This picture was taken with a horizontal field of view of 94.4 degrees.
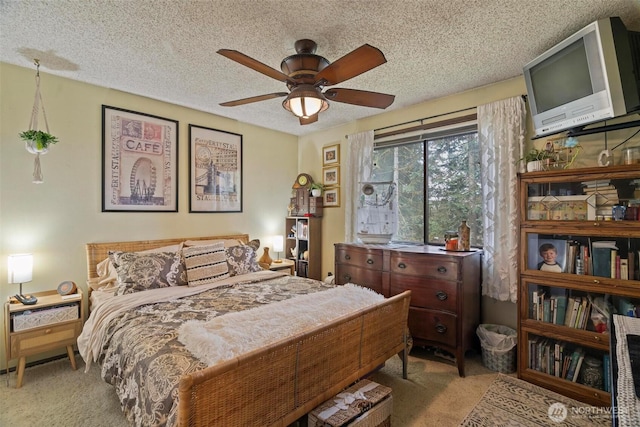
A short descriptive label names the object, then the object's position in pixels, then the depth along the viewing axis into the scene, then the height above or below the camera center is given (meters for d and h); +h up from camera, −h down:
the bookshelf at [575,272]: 2.06 -0.42
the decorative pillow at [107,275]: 2.83 -0.51
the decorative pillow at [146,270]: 2.59 -0.44
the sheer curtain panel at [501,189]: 2.72 +0.26
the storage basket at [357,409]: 1.54 -1.04
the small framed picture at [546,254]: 2.33 -0.30
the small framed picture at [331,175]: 4.32 +0.65
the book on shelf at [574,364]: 2.22 -1.12
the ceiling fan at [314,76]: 1.70 +0.92
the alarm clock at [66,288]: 2.68 -0.59
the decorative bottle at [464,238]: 2.92 -0.21
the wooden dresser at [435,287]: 2.60 -0.66
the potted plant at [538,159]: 2.42 +0.47
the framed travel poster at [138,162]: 3.08 +0.66
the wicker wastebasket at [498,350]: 2.59 -1.18
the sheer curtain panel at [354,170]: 3.87 +0.64
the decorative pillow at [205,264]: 2.87 -0.43
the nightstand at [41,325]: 2.32 -0.84
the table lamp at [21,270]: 2.43 -0.38
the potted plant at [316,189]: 4.39 +0.45
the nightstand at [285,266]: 4.02 -0.63
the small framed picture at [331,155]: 4.32 +0.96
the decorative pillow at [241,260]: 3.22 -0.44
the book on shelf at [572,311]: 2.26 -0.73
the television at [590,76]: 1.85 +0.94
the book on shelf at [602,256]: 2.11 -0.30
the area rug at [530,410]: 1.96 -1.36
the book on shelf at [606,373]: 2.08 -1.11
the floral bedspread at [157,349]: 1.39 -0.70
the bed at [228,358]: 1.27 -0.72
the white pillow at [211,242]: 3.45 -0.26
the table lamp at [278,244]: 4.41 -0.36
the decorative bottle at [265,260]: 4.04 -0.56
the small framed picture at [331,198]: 4.31 +0.32
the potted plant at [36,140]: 2.51 +0.72
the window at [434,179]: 3.16 +0.45
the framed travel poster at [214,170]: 3.70 +0.67
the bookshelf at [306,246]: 4.30 -0.40
